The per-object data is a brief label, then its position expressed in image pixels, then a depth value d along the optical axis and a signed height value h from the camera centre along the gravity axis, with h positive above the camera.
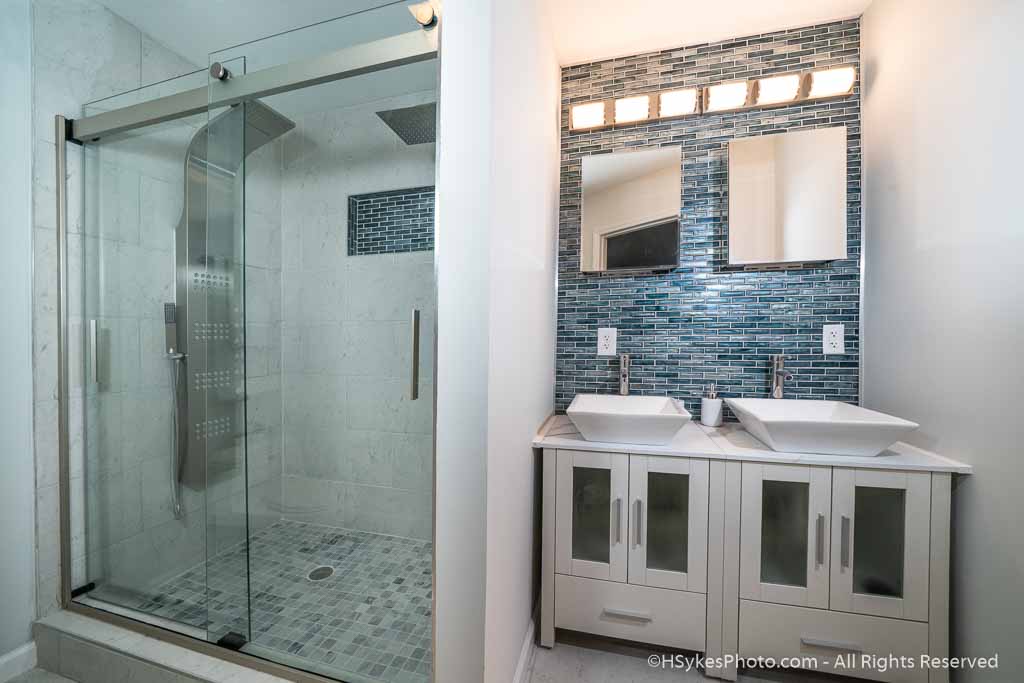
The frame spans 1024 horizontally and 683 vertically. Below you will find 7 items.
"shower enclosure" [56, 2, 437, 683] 1.32 -0.11
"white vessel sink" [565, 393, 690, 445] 1.41 -0.34
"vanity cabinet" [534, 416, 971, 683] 1.28 -0.78
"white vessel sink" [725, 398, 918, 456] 1.27 -0.33
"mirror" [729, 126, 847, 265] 1.70 +0.63
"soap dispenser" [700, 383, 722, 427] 1.80 -0.35
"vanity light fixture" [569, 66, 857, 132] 1.74 +1.14
